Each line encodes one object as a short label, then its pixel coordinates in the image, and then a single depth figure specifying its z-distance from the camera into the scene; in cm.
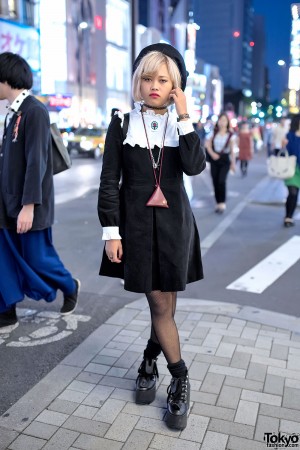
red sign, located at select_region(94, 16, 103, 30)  4262
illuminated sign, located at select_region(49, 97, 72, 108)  3275
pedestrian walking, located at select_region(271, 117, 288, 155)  1490
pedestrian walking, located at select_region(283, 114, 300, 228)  779
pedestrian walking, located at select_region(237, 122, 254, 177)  1599
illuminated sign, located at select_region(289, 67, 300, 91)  5077
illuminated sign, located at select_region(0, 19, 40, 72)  2396
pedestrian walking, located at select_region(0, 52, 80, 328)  358
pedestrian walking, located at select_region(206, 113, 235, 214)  942
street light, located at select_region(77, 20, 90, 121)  3997
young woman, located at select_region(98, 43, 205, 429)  254
